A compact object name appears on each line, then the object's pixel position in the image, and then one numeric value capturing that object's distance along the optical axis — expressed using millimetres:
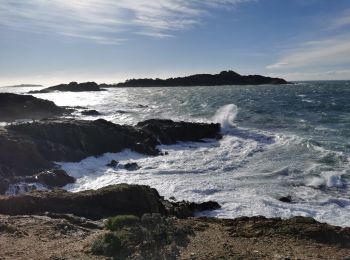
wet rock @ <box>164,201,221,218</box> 15328
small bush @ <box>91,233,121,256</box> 8750
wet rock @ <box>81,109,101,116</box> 55959
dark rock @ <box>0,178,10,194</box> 19920
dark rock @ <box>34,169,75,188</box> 21234
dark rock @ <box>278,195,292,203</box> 18022
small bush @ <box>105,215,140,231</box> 9609
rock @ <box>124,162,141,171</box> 25398
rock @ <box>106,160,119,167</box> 26250
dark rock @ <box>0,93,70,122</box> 50844
